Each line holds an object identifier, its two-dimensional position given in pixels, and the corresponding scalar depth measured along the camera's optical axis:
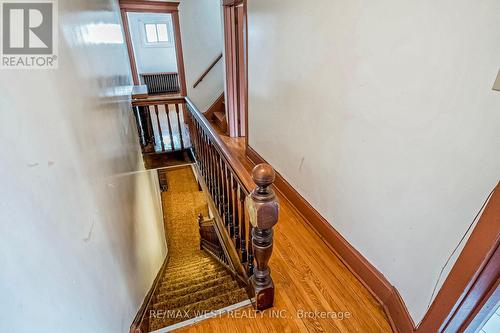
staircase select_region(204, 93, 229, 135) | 4.90
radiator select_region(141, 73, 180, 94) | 7.90
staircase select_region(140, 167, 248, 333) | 1.39
